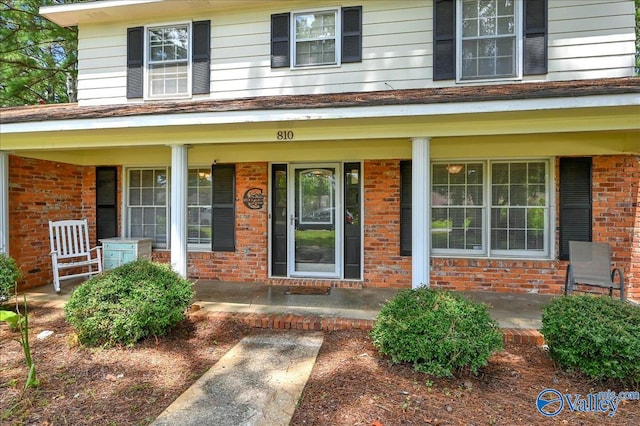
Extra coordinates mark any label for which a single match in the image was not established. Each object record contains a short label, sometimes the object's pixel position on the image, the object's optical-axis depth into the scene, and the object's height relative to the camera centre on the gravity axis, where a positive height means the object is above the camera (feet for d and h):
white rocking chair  18.34 -2.11
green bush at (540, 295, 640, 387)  8.86 -3.27
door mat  17.71 -4.11
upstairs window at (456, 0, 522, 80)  17.38 +8.65
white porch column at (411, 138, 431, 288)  13.47 +0.06
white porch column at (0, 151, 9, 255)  17.20 +0.46
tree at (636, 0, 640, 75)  31.22 +17.09
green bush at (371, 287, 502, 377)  9.34 -3.41
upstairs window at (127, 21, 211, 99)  20.40 +8.75
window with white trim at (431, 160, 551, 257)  17.92 +0.19
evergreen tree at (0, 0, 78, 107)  32.14 +15.92
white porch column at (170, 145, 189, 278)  15.38 -0.03
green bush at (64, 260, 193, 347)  11.34 -3.20
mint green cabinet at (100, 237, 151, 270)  20.06 -2.26
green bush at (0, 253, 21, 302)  14.48 -2.73
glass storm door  19.88 -0.60
